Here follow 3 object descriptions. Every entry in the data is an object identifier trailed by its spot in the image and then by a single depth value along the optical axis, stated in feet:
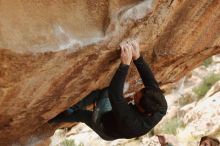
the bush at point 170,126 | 37.01
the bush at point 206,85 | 50.56
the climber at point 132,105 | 12.07
